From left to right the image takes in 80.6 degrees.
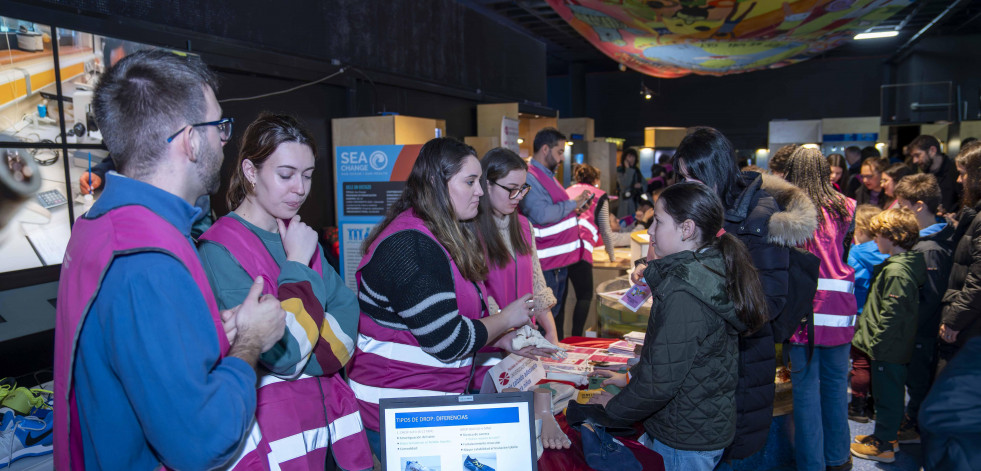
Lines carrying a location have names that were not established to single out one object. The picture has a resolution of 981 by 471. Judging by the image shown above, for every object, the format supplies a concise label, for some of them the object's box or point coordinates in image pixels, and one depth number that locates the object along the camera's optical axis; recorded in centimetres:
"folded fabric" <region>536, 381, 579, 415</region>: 196
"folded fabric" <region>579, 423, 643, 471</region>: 158
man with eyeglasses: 92
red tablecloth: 161
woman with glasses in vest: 236
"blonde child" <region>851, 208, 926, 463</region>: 336
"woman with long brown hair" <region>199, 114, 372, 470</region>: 133
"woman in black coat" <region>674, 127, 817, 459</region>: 208
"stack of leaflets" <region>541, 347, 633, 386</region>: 227
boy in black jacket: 350
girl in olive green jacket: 167
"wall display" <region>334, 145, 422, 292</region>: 421
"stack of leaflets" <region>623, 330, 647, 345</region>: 277
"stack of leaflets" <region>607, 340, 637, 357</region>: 259
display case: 260
